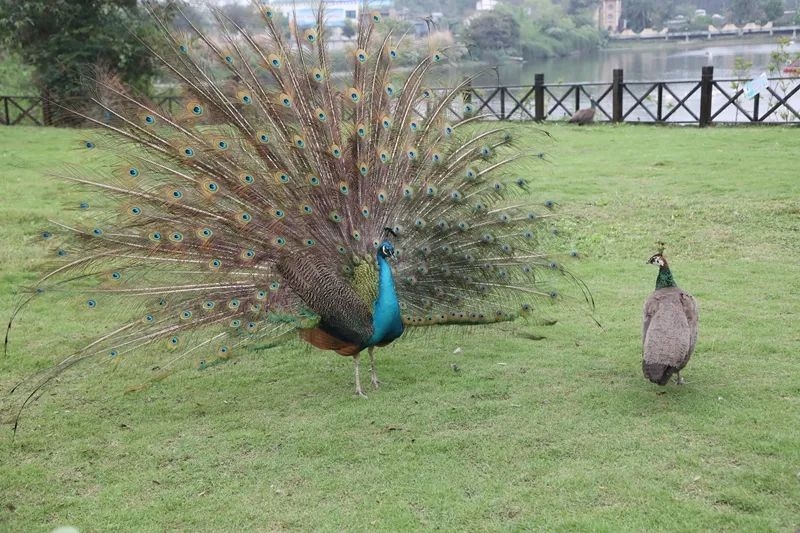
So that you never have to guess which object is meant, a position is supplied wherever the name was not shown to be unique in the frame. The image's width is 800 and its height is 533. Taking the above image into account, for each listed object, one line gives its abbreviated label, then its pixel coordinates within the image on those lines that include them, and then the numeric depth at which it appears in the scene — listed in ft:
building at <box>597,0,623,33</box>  136.26
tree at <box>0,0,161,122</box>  71.67
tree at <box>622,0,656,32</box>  133.59
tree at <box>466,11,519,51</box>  67.61
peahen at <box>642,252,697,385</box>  16.10
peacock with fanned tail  17.31
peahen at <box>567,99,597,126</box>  62.18
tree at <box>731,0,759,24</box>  103.58
